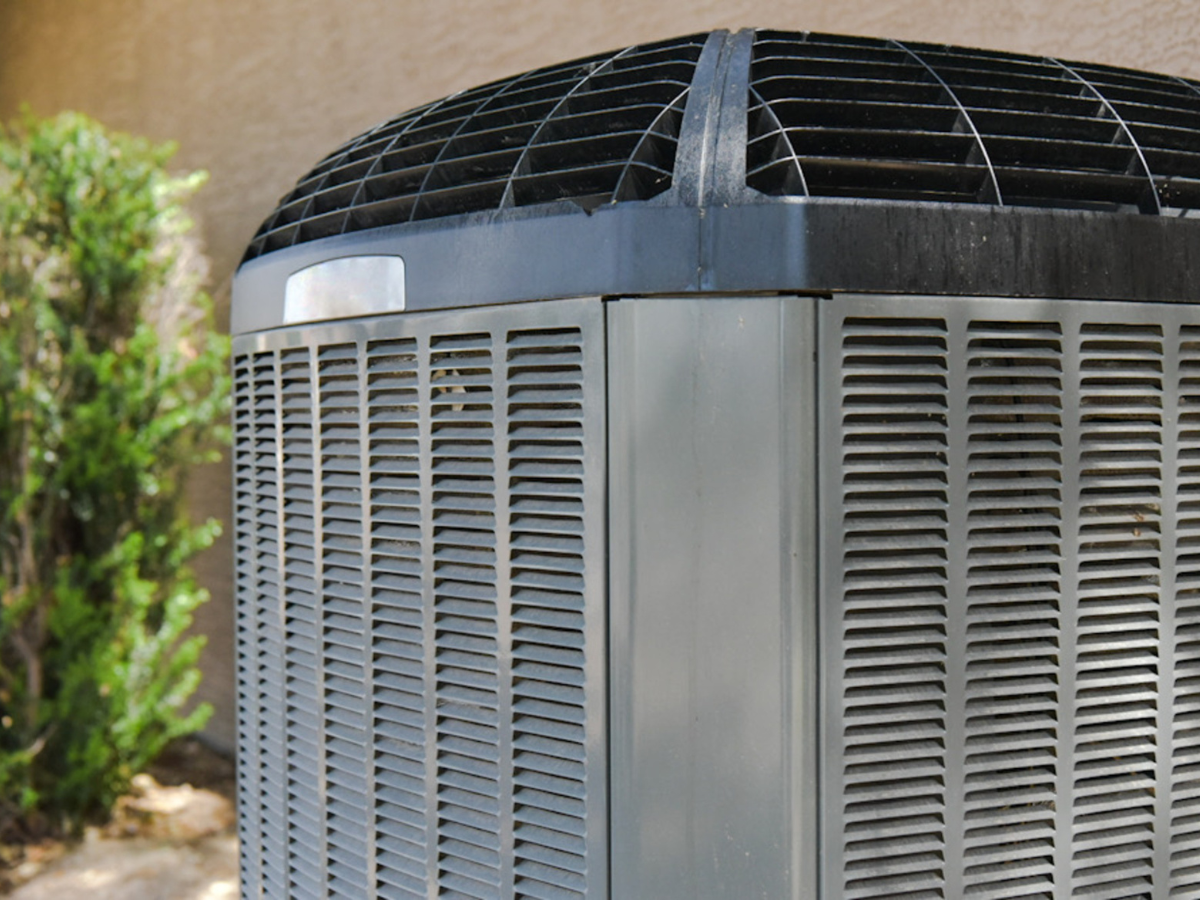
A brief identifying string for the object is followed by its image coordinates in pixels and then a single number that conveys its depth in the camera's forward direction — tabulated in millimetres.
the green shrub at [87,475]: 3572
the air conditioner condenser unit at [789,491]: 1204
